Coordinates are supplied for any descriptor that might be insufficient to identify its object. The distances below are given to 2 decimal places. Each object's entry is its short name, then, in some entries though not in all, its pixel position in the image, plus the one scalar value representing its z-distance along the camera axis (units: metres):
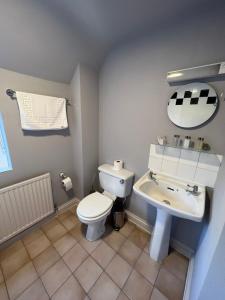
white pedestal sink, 1.08
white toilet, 1.32
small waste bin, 1.62
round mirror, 1.02
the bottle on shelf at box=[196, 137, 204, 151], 1.08
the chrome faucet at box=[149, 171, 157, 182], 1.33
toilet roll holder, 1.76
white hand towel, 1.24
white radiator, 1.24
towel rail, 1.15
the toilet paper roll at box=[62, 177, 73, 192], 1.70
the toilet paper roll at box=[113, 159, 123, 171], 1.65
